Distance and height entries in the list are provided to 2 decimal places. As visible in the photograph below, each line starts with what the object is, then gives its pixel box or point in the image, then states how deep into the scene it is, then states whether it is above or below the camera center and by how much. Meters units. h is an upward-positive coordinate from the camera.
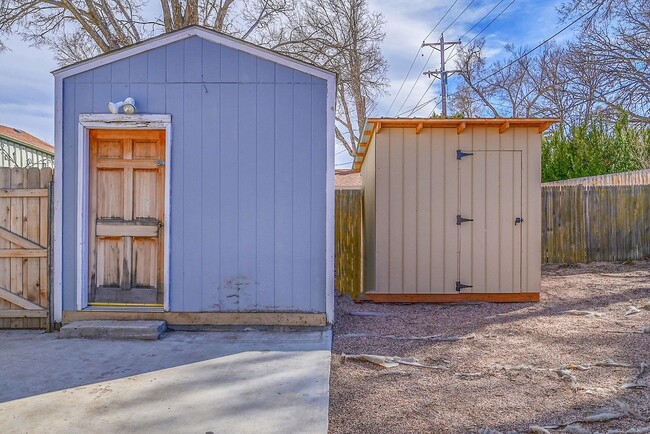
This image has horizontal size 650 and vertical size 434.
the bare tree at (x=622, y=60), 11.05 +4.35
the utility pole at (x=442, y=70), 16.84 +5.74
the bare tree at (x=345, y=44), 12.39 +5.00
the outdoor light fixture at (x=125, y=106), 4.09 +1.02
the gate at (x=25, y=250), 4.21 -0.30
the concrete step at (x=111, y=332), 3.91 -0.98
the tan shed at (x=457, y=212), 5.59 +0.09
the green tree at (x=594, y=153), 10.45 +1.59
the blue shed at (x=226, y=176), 4.18 +0.40
